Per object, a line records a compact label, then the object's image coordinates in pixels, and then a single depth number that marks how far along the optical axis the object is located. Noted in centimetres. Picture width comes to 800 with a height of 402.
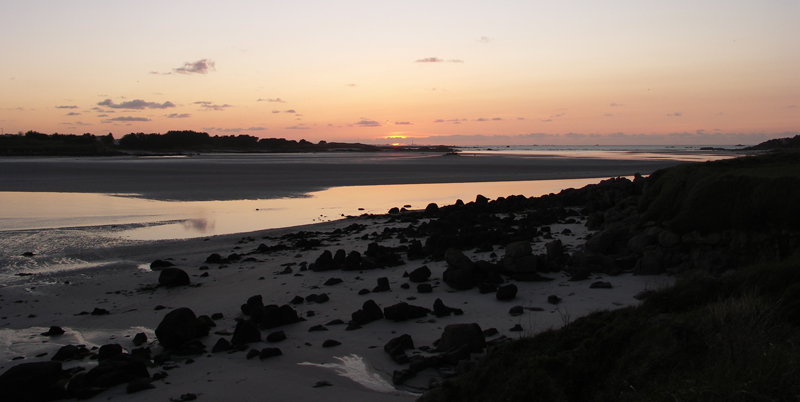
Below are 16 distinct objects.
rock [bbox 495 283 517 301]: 830
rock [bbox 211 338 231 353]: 680
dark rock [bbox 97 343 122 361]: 657
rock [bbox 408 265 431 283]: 977
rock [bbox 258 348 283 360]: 649
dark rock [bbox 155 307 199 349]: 688
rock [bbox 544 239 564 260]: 1037
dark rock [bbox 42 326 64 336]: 768
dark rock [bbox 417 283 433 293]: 910
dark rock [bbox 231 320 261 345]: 698
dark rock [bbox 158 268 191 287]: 1036
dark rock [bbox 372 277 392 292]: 940
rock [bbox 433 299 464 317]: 775
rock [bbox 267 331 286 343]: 706
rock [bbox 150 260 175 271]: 1184
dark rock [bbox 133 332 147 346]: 726
